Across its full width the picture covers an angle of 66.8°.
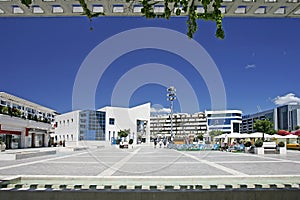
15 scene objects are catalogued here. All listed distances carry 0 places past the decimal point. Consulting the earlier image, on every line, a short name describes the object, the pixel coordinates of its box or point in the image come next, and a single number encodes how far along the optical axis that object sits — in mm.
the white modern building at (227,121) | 94754
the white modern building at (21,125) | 23081
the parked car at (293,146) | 25207
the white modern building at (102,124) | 48440
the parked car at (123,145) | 32286
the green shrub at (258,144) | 18985
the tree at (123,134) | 48117
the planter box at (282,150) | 18604
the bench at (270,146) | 18650
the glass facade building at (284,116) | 81766
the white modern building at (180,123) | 105662
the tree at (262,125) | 31592
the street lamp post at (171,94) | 39353
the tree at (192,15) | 2495
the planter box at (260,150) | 18500
